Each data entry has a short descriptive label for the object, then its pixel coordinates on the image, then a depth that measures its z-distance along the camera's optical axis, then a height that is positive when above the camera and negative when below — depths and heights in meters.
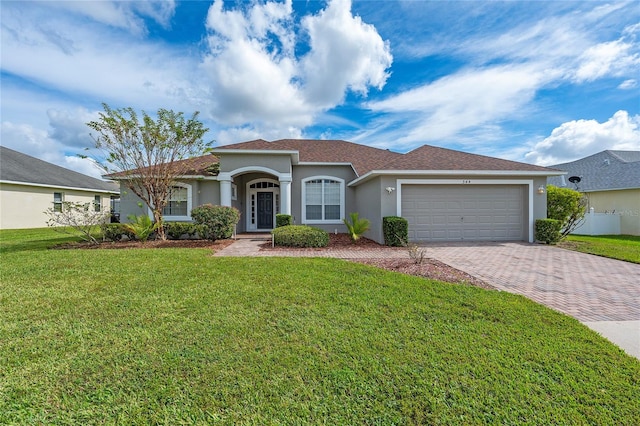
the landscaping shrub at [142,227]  10.99 -0.60
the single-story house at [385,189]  11.68 +1.06
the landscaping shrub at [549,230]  11.38 -0.79
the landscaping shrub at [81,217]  10.43 -0.18
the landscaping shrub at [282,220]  12.80 -0.37
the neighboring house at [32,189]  17.73 +1.71
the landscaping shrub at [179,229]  11.98 -0.73
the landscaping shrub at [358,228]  11.48 -0.68
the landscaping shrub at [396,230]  10.73 -0.72
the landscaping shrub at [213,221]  11.37 -0.36
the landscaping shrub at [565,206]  12.54 +0.24
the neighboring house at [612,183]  16.03 +1.86
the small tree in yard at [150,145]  10.77 +2.75
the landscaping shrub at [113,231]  11.45 -0.78
